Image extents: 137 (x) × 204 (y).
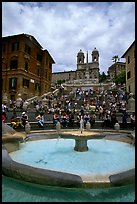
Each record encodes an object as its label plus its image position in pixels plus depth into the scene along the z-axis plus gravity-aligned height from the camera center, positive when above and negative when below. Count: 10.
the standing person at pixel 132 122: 11.32 -1.51
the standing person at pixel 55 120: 11.62 -1.31
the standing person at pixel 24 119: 11.29 -1.19
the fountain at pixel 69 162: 3.32 -2.04
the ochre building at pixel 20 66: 27.02 +8.31
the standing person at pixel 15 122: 10.51 -1.35
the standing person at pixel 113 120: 11.86 -1.34
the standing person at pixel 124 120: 11.95 -1.39
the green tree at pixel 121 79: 48.45 +9.57
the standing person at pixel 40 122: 11.41 -1.45
